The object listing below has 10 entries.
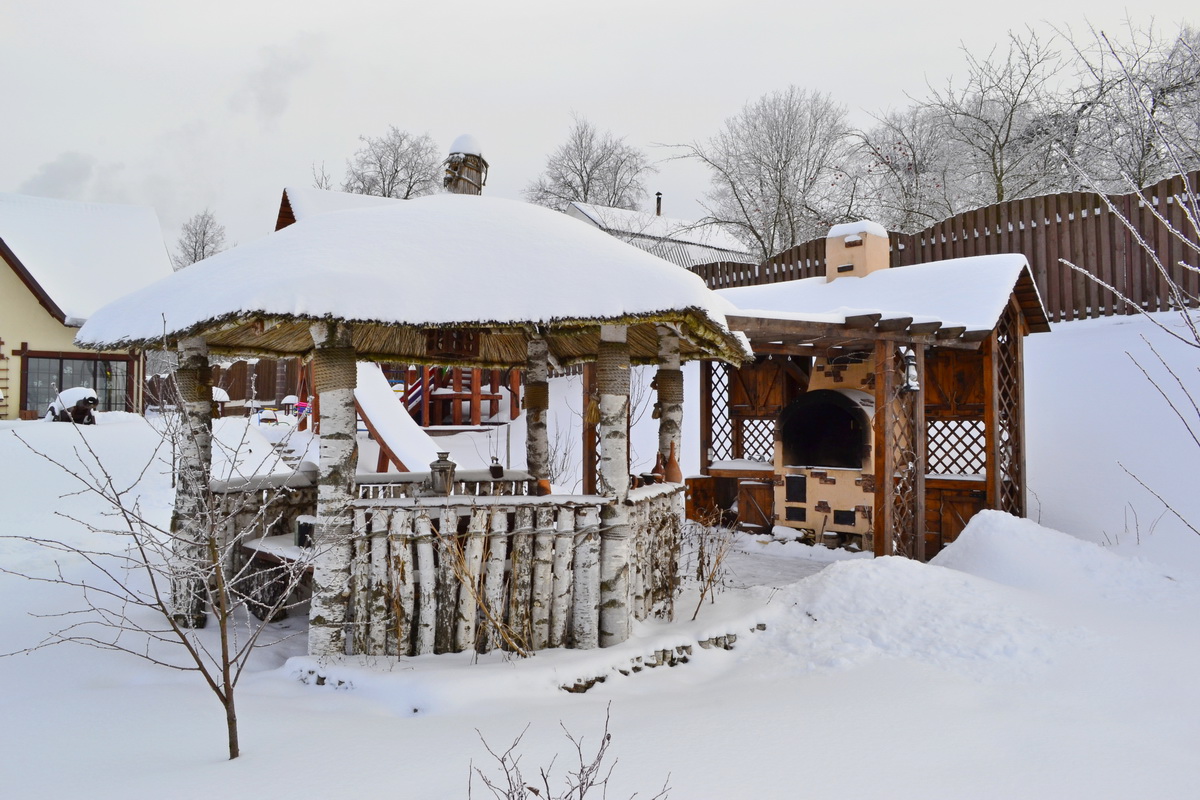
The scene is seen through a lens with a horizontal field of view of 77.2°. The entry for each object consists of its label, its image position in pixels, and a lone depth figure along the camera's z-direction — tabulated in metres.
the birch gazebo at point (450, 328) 4.90
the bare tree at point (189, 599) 5.23
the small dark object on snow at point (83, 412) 15.39
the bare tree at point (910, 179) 21.00
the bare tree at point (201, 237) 44.16
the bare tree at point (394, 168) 32.94
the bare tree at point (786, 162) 23.41
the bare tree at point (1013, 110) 17.17
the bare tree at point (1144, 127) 11.76
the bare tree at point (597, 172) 35.06
